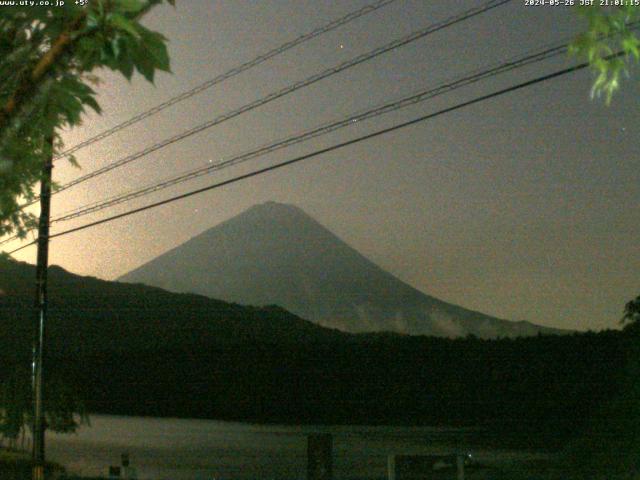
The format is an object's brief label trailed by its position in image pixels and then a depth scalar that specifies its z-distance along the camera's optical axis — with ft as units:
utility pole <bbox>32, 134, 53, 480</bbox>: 69.28
